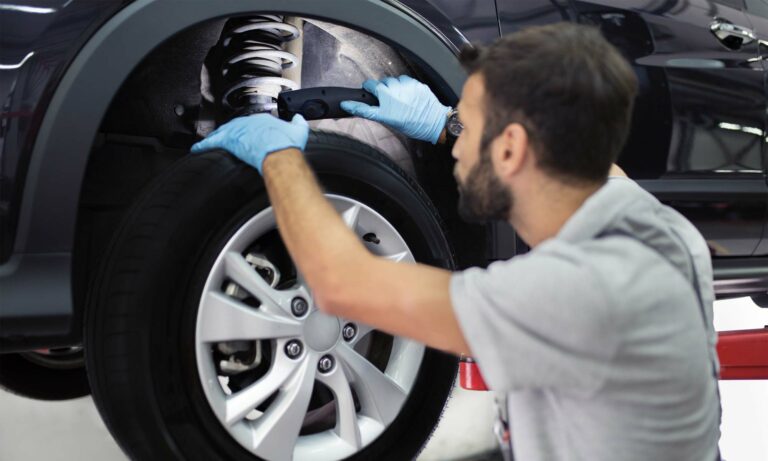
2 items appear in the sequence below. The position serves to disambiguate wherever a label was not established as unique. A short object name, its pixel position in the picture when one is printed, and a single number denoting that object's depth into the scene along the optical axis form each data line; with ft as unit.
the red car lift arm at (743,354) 7.41
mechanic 3.02
